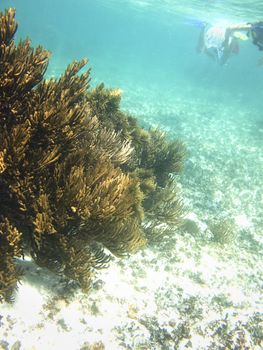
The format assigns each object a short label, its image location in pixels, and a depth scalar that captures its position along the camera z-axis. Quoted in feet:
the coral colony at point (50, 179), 12.37
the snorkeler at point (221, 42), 51.35
